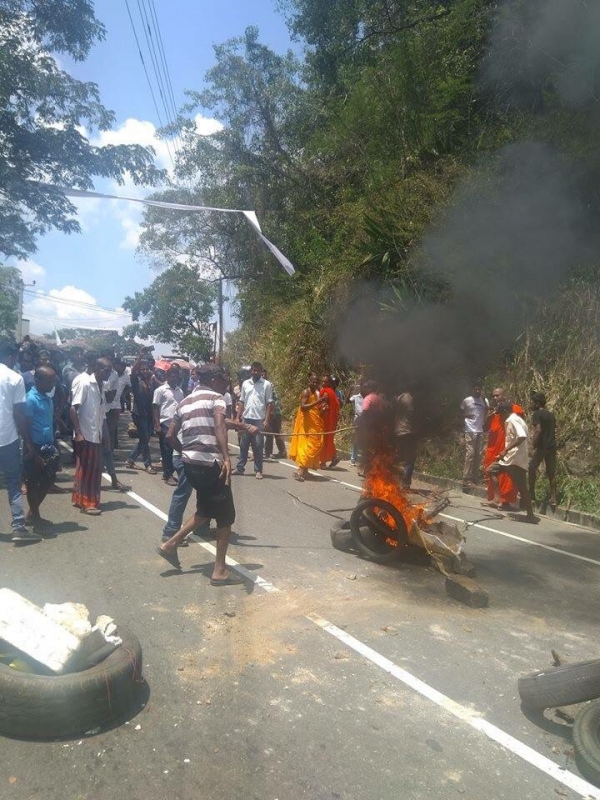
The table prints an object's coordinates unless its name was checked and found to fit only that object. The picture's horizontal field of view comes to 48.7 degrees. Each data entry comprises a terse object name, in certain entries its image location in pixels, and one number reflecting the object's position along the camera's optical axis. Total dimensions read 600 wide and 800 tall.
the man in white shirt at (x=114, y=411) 9.64
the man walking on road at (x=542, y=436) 9.20
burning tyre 6.12
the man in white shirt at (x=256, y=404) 11.00
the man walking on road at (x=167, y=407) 9.12
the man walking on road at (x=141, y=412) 10.41
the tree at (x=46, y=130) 11.20
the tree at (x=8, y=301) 41.34
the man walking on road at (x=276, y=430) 12.36
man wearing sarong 7.45
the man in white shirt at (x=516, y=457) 8.98
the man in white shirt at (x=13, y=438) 6.02
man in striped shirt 5.41
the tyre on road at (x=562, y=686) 3.29
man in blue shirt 6.68
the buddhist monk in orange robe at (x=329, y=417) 12.03
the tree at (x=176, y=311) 37.09
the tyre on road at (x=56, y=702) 3.11
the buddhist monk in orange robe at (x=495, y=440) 10.17
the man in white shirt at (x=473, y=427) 11.09
